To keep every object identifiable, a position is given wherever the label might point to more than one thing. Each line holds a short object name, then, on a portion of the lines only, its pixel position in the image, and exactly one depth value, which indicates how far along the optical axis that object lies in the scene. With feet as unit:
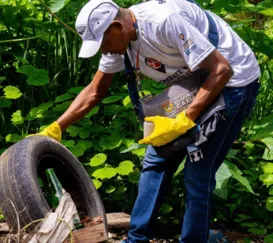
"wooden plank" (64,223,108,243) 11.66
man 10.67
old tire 11.59
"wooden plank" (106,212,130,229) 14.49
